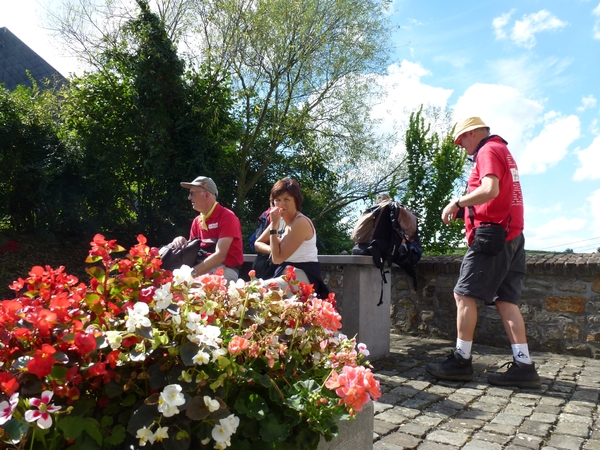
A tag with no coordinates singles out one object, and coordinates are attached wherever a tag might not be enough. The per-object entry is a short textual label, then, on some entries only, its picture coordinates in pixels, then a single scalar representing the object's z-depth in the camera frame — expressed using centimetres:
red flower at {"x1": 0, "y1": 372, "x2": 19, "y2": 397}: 141
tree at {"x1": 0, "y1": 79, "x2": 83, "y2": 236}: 1117
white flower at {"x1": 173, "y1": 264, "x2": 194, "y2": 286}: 182
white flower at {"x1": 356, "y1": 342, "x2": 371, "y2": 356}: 203
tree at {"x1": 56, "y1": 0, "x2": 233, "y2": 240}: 1205
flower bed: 143
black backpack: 518
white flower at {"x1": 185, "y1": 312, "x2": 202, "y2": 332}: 155
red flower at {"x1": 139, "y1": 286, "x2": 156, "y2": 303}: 168
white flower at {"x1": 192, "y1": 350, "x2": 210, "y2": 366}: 149
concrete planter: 189
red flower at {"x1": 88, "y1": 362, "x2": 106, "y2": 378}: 147
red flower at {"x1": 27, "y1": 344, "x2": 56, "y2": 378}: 141
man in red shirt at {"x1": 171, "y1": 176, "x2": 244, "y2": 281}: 459
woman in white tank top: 416
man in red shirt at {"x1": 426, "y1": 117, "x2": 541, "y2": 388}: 413
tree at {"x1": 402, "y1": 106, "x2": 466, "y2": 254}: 909
